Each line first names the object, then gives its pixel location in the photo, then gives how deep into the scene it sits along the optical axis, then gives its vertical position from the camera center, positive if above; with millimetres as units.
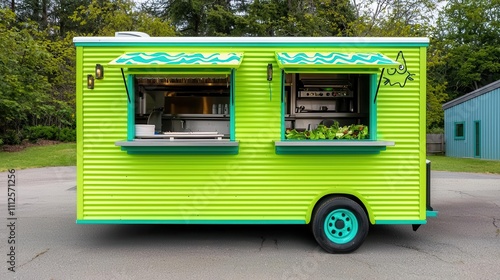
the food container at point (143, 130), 5273 +179
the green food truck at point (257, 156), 5094 -146
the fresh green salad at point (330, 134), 5191 +137
